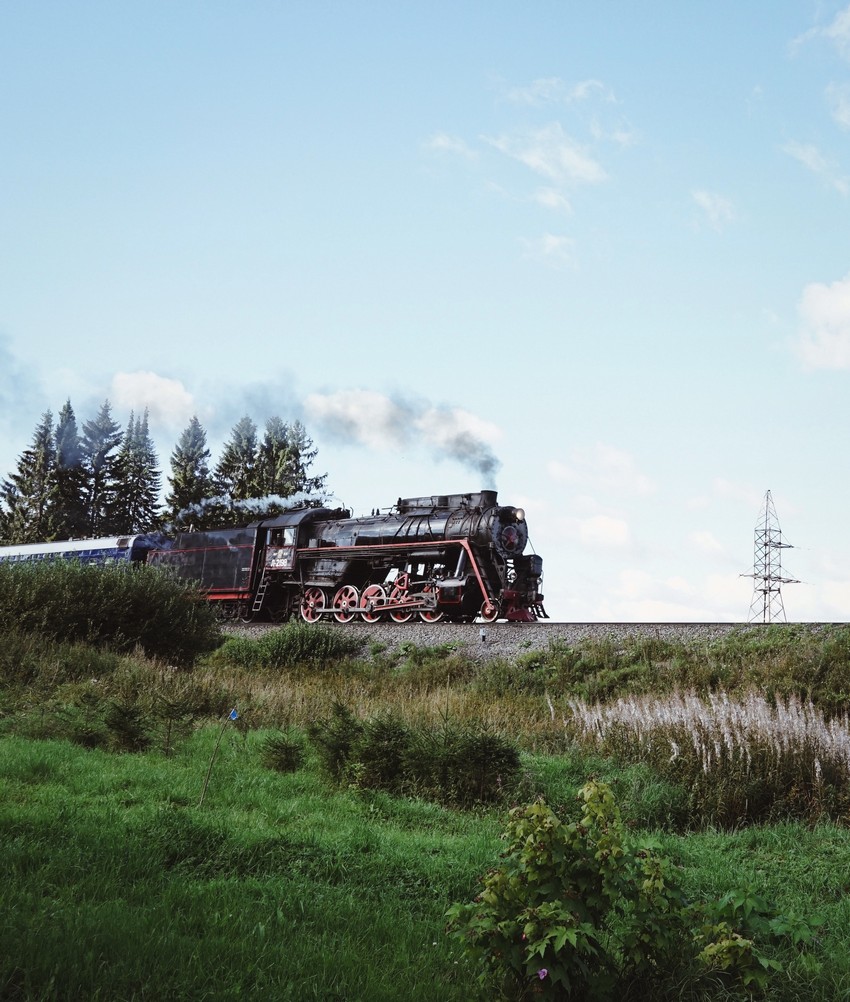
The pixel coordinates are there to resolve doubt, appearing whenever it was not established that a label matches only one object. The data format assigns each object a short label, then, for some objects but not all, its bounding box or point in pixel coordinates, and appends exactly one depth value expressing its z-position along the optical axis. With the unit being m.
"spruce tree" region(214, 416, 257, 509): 60.09
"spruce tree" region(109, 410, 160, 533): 64.62
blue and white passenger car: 36.44
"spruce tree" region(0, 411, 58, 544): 61.47
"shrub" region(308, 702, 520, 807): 9.89
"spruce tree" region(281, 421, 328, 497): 56.06
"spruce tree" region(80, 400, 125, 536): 63.97
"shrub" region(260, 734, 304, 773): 10.66
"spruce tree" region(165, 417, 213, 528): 60.22
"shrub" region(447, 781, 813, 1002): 4.58
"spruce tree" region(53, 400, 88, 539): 62.84
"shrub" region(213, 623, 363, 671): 23.22
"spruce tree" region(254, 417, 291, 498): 56.06
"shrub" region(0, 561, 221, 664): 22.91
